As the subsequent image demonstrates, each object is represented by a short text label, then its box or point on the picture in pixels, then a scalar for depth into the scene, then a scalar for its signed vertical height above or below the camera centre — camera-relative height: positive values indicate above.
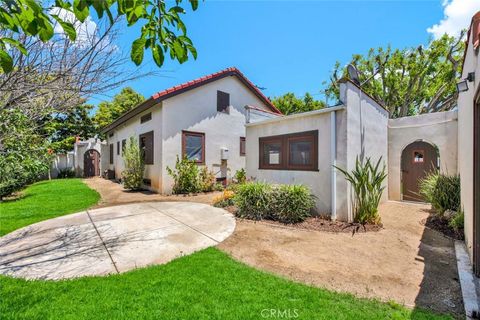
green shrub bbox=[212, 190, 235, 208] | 7.50 -1.39
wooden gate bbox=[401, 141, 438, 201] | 8.49 -0.16
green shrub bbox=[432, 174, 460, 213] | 5.92 -0.89
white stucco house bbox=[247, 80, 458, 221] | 6.01 +0.45
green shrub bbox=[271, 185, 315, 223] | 5.92 -1.16
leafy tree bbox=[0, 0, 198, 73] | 1.27 +0.91
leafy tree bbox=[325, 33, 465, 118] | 15.22 +6.34
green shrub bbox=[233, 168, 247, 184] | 10.66 -0.76
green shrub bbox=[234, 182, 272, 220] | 6.18 -1.14
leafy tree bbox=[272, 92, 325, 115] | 25.52 +6.55
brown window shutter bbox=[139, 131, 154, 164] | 10.70 +0.70
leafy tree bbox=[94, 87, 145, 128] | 23.83 +5.43
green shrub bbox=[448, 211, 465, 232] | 4.98 -1.37
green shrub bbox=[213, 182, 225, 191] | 10.96 -1.33
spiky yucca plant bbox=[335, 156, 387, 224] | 5.73 -0.85
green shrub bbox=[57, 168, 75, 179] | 18.89 -1.15
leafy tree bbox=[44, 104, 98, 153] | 21.41 +3.17
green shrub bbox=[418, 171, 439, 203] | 6.31 -0.75
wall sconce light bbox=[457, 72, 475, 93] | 4.07 +1.40
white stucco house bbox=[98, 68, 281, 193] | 9.77 +1.78
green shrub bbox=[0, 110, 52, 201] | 3.93 +0.26
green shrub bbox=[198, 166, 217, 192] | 10.36 -0.94
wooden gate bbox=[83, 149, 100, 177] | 19.22 -0.30
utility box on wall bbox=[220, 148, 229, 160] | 11.45 +0.31
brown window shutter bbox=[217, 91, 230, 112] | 11.64 +3.13
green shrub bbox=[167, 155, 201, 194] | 9.85 -0.71
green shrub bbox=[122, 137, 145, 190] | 11.11 -0.46
